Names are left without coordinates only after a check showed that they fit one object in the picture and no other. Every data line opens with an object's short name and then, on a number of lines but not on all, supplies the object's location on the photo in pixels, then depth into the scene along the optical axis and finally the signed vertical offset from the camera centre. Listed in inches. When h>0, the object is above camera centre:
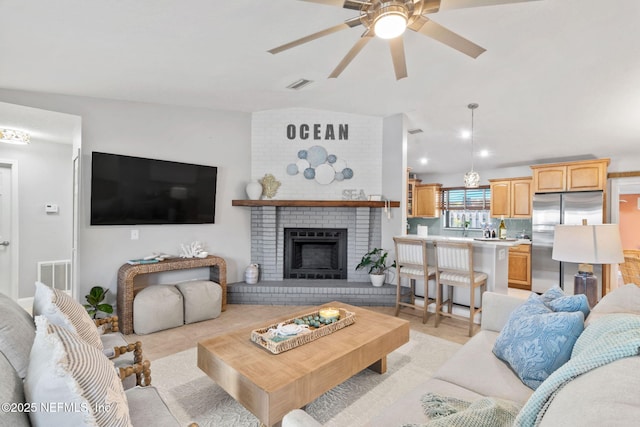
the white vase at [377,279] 166.2 -34.5
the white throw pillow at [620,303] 58.6 -17.1
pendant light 157.4 +19.1
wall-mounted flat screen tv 129.8 +10.7
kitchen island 136.5 -21.0
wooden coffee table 61.2 -33.8
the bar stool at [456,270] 126.0 -23.3
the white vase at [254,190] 171.9 +13.9
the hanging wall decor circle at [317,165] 177.8 +29.1
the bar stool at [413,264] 139.1 -23.0
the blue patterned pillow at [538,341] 55.9 -24.3
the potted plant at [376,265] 166.7 -27.5
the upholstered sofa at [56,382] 33.5 -20.2
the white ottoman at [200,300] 136.4 -38.8
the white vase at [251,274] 170.9 -33.4
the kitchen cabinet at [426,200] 281.7 +14.8
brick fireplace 177.6 -7.2
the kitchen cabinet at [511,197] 222.4 +14.4
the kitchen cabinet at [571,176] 183.6 +25.7
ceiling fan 62.2 +42.5
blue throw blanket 34.2 -16.8
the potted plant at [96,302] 120.5 -35.5
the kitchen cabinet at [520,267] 211.0 -35.5
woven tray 74.7 -31.8
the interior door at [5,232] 150.6 -9.3
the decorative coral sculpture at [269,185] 177.0 +17.3
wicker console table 124.8 -26.3
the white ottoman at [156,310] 123.8 -39.4
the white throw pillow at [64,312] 54.0 -18.4
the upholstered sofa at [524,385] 26.3 -22.9
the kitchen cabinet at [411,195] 287.5 +19.8
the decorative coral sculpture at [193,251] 153.6 -18.5
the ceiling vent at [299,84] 131.2 +57.5
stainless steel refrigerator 180.9 -3.0
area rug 74.4 -48.7
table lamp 82.0 -8.7
